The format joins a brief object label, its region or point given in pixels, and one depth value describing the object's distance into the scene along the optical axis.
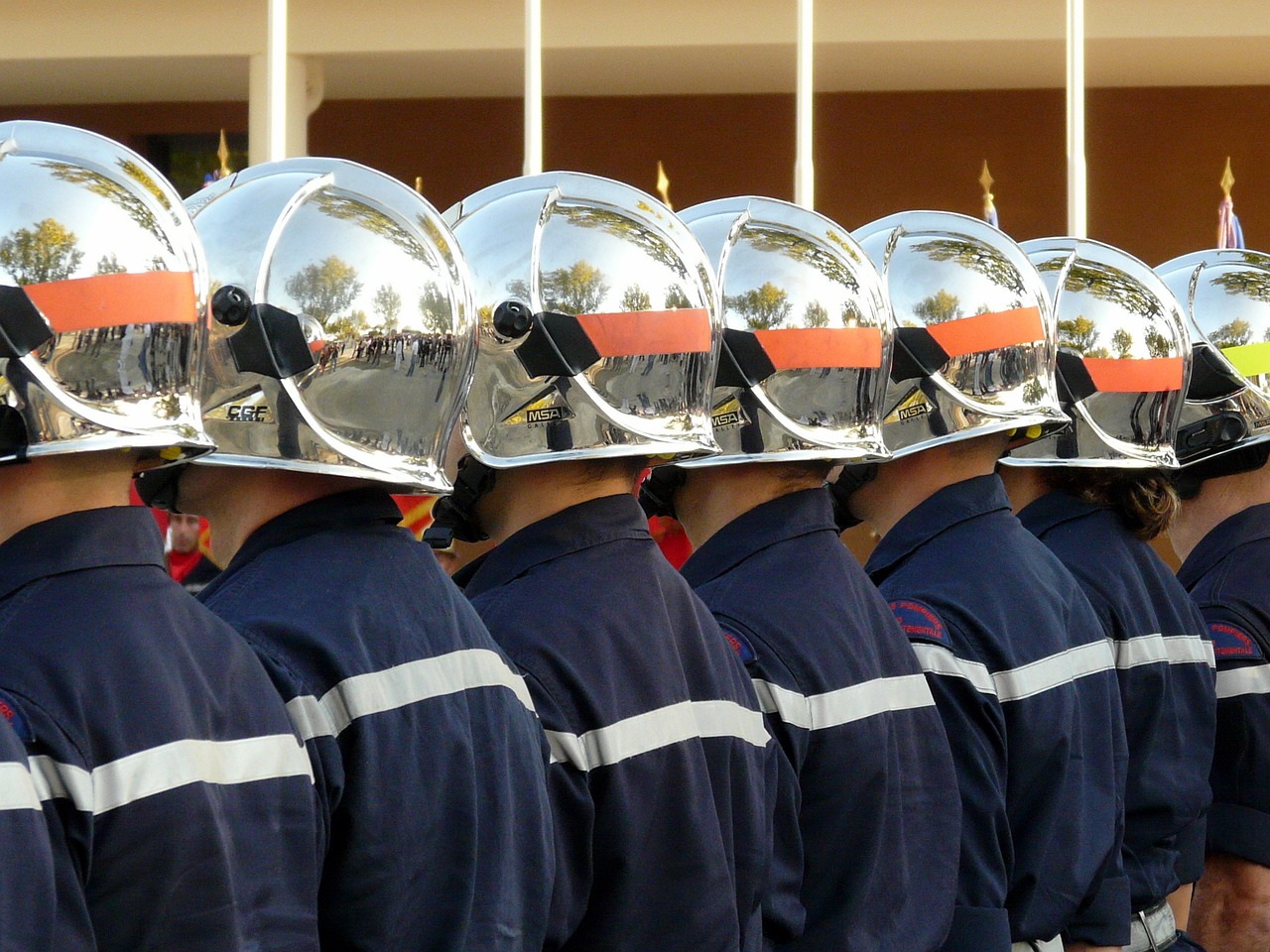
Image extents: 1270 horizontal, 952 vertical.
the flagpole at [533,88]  15.34
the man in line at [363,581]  4.26
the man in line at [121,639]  3.57
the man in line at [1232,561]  8.25
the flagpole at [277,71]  12.80
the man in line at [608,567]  4.91
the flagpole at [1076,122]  16.36
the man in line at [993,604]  6.36
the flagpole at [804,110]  15.71
